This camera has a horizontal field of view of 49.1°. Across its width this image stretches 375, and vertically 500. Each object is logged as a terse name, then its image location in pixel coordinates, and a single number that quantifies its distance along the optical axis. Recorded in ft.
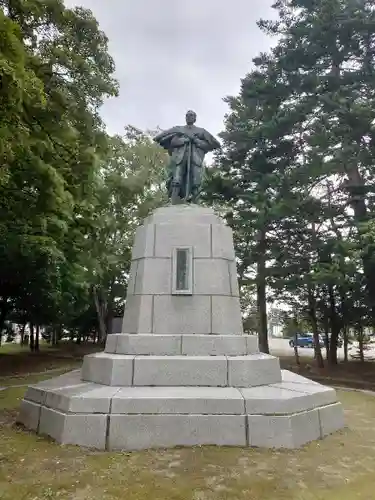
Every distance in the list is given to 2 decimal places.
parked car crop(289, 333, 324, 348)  123.82
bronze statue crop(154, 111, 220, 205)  27.17
